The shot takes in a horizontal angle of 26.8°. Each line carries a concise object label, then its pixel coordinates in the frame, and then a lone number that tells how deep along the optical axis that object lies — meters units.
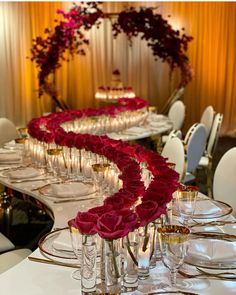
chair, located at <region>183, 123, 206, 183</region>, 4.02
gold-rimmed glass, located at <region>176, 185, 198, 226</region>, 1.96
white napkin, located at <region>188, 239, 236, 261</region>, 1.68
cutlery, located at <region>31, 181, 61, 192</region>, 2.65
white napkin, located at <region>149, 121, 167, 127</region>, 5.08
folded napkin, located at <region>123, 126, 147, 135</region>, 4.67
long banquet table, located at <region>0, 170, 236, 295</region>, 1.51
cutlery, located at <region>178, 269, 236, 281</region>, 1.57
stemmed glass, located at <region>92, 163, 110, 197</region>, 2.43
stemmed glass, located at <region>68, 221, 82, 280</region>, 1.49
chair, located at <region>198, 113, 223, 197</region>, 4.57
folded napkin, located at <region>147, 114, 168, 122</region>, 5.43
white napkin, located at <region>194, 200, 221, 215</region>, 2.20
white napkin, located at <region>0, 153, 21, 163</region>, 3.30
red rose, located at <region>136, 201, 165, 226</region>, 1.53
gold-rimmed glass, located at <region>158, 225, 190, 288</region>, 1.47
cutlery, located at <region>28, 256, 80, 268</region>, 1.66
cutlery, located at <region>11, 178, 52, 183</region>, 2.83
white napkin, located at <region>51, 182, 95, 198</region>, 2.50
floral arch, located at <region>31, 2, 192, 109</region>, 6.42
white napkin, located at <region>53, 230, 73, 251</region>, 1.75
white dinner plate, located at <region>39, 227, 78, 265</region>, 1.70
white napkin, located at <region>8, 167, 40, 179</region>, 2.89
